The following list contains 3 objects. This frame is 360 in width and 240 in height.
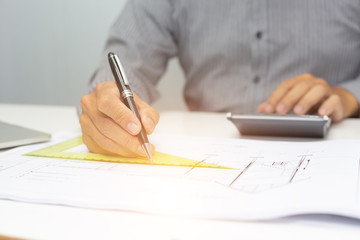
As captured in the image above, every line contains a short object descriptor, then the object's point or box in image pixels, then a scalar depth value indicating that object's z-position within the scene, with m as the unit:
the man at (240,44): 0.93
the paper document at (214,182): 0.30
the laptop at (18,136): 0.53
